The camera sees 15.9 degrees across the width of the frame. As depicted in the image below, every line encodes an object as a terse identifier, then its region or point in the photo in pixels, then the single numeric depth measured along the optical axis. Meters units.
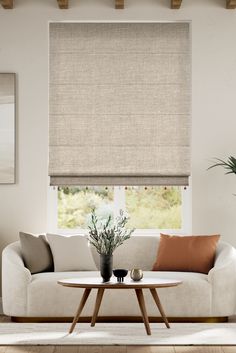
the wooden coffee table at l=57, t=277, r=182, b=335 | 6.74
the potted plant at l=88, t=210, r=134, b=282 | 7.07
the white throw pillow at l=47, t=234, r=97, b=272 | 8.11
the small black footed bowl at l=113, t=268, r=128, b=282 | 6.99
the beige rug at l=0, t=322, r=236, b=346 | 6.50
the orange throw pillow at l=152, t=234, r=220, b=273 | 8.08
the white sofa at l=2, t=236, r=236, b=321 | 7.59
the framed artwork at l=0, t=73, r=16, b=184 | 8.71
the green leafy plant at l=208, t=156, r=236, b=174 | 8.32
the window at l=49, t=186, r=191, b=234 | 8.82
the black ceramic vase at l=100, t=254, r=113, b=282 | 7.05
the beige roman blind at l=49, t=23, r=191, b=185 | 8.72
